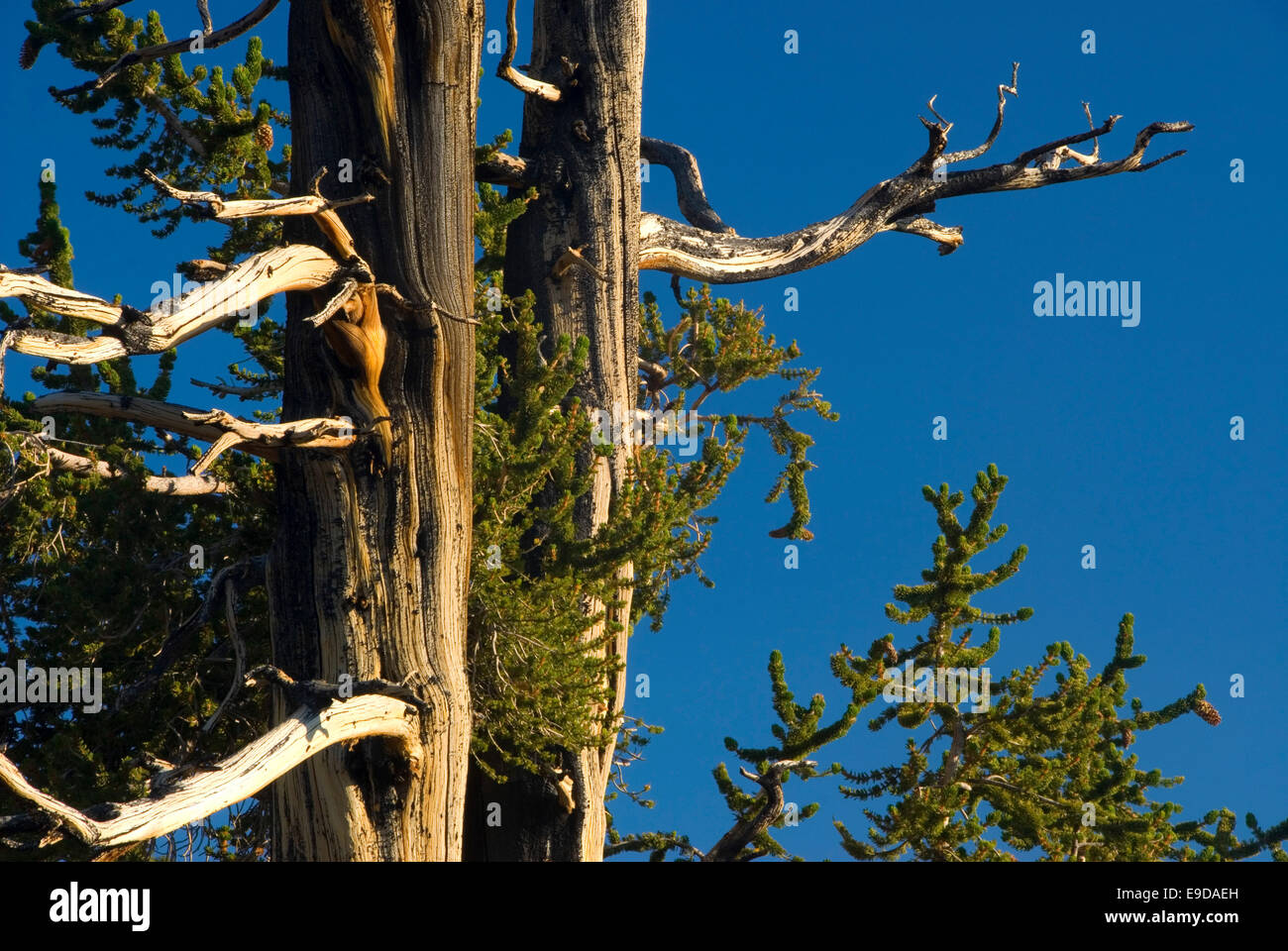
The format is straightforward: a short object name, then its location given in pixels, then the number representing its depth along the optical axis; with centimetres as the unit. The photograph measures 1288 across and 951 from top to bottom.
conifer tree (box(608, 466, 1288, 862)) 1006
